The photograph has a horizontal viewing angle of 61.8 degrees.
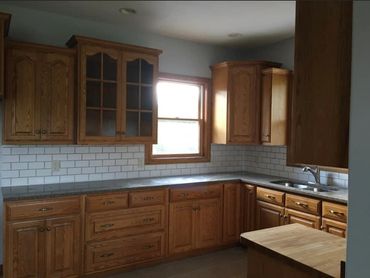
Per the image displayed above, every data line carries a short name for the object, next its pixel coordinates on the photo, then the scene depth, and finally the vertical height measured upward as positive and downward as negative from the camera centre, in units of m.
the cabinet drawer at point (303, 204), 2.81 -0.67
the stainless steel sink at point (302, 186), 3.16 -0.58
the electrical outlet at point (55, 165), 3.01 -0.37
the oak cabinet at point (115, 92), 2.86 +0.36
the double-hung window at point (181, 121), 3.71 +0.11
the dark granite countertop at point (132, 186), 2.58 -0.55
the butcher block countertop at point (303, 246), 1.36 -0.57
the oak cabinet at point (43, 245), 2.41 -0.96
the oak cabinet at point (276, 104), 3.55 +0.32
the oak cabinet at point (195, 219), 3.20 -0.96
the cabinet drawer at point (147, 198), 2.94 -0.67
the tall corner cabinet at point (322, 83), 1.16 +0.20
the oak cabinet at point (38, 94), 2.59 +0.28
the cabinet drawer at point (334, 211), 2.59 -0.67
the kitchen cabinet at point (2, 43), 2.36 +0.64
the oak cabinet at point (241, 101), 3.67 +0.36
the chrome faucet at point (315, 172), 3.35 -0.43
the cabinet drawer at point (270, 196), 3.16 -0.67
